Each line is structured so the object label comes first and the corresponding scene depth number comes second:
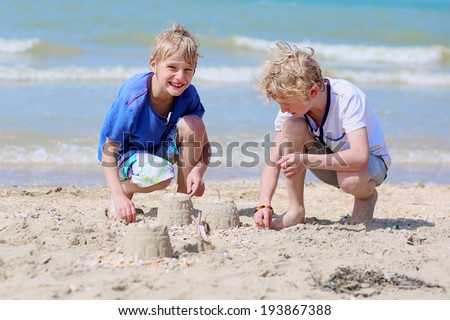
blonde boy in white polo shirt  8.11
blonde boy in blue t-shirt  8.81
